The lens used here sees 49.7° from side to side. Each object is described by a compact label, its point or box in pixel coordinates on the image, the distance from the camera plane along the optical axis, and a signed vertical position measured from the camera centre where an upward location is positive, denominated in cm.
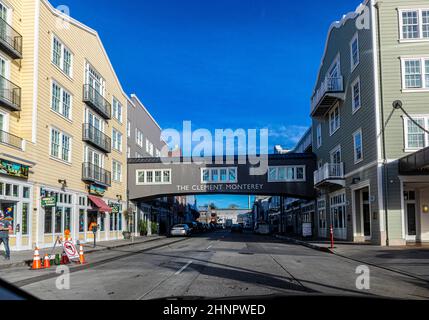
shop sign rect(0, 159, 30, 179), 2155 +187
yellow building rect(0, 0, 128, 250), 2338 +501
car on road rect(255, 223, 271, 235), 5766 -298
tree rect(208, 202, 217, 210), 15762 -17
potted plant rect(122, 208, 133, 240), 4112 -127
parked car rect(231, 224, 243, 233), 7062 -346
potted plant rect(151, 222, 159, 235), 5300 -249
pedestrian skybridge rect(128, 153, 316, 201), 4459 +284
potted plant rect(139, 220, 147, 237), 4818 -226
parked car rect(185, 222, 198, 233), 5447 -254
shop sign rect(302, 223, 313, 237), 3697 -194
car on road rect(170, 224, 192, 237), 4697 -252
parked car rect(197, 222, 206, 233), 6589 -325
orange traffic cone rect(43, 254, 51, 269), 1581 -190
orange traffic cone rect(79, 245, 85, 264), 1695 -184
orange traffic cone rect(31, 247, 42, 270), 1521 -180
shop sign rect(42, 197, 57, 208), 2183 +29
